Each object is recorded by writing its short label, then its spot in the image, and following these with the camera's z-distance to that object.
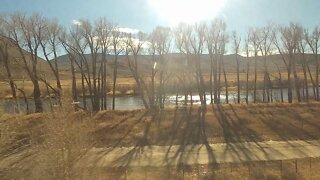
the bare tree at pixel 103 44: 33.22
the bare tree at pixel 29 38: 30.83
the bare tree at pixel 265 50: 37.82
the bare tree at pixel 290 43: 36.09
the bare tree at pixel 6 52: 30.17
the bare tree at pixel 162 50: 34.55
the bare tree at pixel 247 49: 38.87
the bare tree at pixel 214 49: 36.17
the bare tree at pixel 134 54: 33.17
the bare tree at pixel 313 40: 37.79
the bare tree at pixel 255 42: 38.29
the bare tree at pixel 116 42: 34.24
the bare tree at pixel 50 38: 31.62
